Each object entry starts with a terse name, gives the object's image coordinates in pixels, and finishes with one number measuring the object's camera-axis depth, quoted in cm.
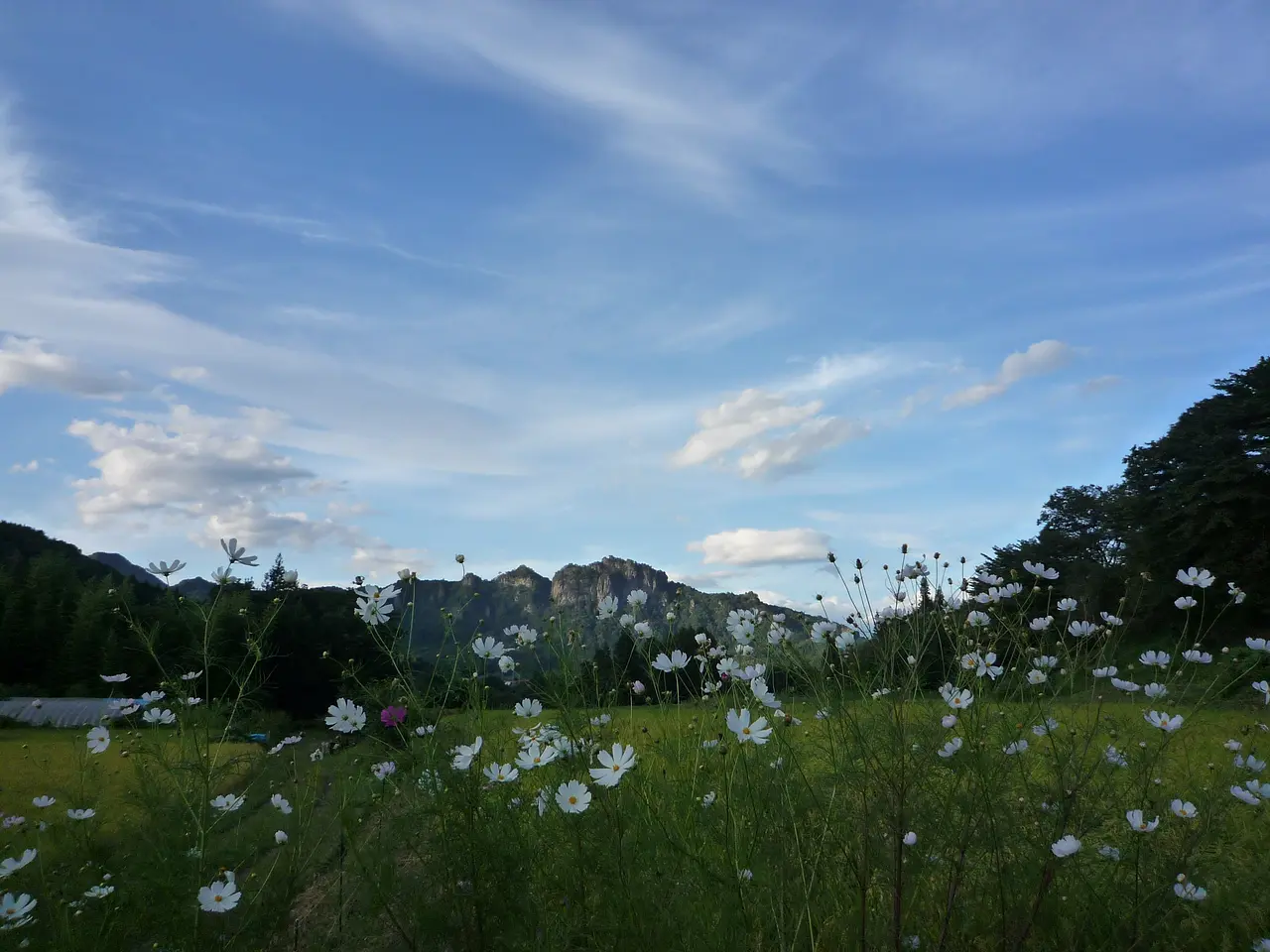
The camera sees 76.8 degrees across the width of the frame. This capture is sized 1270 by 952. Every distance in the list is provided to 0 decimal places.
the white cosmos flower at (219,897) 248
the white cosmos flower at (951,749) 266
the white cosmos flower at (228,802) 321
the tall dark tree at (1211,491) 2175
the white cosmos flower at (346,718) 295
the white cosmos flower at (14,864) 290
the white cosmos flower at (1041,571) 314
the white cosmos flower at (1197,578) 369
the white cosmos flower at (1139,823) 241
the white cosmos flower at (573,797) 221
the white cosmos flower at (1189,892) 241
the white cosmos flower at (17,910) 275
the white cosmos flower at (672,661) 301
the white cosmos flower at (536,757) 274
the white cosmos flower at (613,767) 217
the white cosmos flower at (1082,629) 335
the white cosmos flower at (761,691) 261
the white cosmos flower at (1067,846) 215
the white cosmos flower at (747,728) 224
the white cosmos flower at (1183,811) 286
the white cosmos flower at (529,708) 311
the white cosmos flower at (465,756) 254
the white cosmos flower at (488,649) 338
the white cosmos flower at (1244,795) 276
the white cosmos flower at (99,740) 369
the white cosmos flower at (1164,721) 278
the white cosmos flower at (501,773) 271
